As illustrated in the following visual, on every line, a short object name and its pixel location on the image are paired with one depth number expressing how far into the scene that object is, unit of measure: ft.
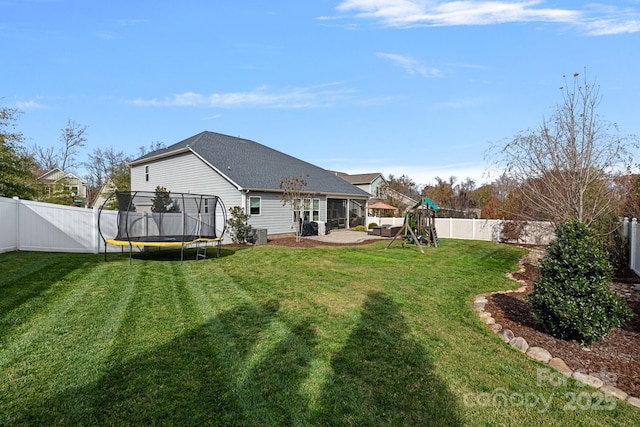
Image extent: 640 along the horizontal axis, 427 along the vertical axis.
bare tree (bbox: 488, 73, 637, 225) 22.39
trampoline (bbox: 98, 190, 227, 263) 30.73
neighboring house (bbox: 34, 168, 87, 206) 71.61
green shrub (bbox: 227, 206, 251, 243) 47.50
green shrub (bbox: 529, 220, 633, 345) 12.23
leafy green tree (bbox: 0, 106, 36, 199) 52.31
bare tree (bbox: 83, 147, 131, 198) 118.83
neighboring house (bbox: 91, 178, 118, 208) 87.66
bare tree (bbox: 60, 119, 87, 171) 95.09
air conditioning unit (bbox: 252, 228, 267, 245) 46.62
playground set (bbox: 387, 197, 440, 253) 46.49
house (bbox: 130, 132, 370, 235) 53.16
